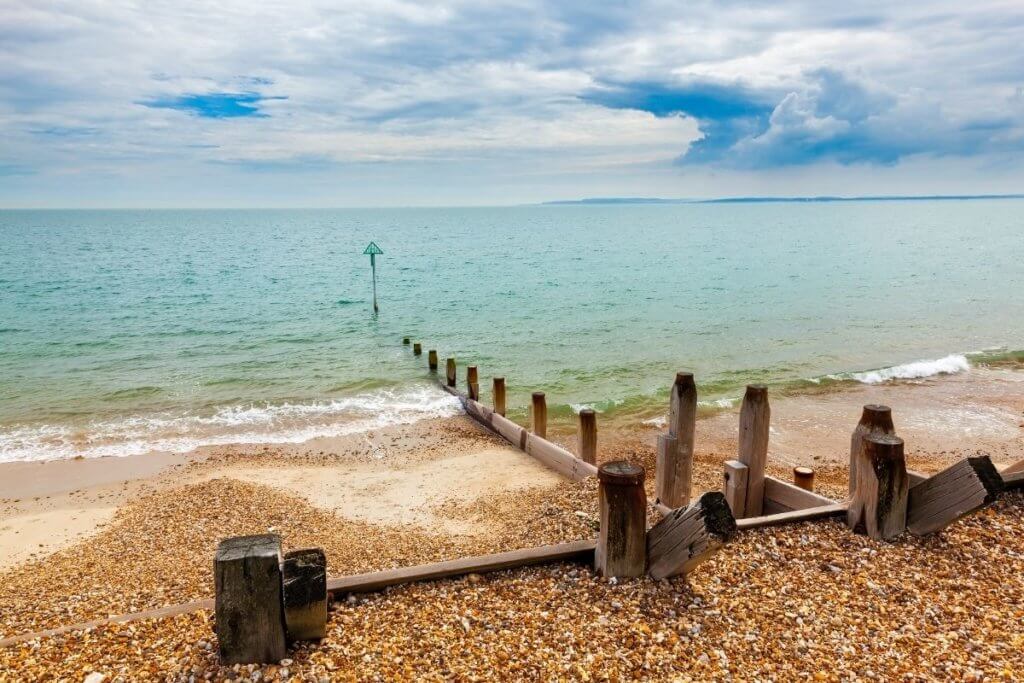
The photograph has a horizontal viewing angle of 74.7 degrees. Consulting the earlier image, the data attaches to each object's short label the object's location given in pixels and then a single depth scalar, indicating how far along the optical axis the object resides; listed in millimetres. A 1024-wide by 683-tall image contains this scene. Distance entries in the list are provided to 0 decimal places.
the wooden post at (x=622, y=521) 5070
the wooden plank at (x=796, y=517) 5984
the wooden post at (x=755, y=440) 7316
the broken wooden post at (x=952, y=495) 5605
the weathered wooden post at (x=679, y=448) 7801
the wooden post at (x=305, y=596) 4328
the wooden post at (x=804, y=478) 8406
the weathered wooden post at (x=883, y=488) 5750
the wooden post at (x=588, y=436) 10625
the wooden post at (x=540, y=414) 12781
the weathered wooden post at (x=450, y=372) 18859
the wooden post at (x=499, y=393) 14867
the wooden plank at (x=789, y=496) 6887
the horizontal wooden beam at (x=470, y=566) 5086
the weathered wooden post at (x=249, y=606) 4207
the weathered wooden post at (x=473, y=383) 16891
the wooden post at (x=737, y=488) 7441
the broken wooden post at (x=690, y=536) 4672
